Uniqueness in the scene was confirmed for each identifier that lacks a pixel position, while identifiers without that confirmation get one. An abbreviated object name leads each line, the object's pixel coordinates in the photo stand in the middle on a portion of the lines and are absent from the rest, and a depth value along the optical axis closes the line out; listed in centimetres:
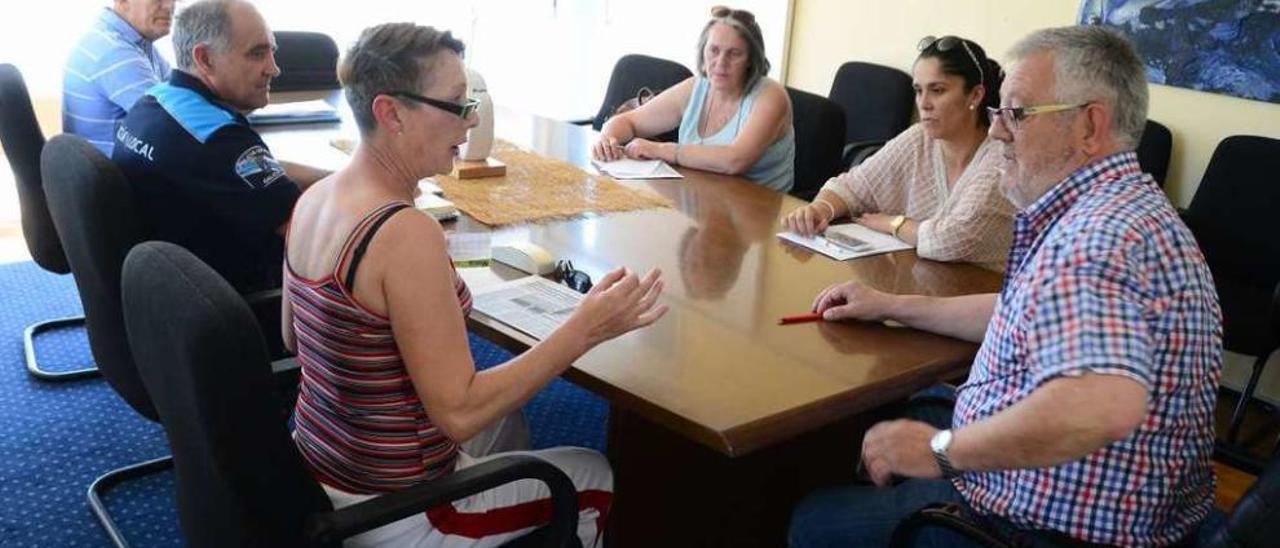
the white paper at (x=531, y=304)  161
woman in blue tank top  288
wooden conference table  140
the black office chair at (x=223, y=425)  108
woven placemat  226
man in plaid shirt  116
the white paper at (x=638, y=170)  270
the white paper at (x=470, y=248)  191
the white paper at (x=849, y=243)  214
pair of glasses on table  180
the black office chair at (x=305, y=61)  370
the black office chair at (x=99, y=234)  167
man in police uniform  196
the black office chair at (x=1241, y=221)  307
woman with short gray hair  129
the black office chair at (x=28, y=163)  235
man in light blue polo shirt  264
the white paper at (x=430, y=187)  236
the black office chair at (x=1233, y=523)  121
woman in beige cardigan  209
